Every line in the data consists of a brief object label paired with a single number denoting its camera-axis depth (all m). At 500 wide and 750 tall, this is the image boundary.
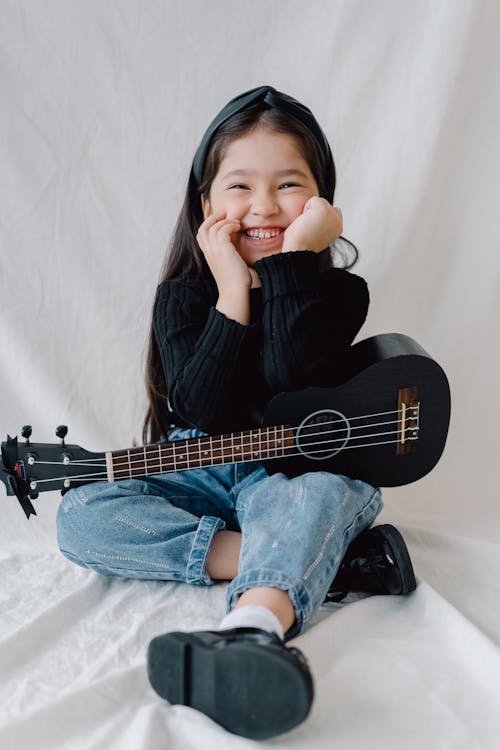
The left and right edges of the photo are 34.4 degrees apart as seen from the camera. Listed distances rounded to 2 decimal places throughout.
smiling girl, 1.10
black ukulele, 1.18
